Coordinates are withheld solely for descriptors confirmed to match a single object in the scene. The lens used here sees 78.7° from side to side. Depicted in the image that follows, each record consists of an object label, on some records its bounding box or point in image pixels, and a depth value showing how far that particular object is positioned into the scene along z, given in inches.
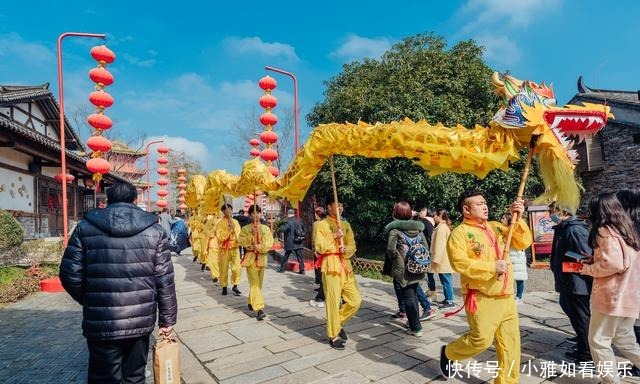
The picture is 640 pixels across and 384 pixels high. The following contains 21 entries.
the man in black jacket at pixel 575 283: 151.0
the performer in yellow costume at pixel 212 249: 359.3
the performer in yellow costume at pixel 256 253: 231.8
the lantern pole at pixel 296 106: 438.6
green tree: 466.3
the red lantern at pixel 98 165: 304.4
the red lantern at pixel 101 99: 305.9
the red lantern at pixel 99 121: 305.7
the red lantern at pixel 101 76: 302.9
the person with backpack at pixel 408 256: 189.0
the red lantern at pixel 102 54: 299.9
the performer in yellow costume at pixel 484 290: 123.3
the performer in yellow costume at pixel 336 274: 177.3
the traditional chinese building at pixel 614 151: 560.5
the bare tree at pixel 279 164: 817.8
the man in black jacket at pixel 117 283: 107.0
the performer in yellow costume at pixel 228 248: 303.4
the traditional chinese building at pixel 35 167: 420.2
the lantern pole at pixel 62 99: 312.0
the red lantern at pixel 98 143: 305.0
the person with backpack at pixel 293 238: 400.2
